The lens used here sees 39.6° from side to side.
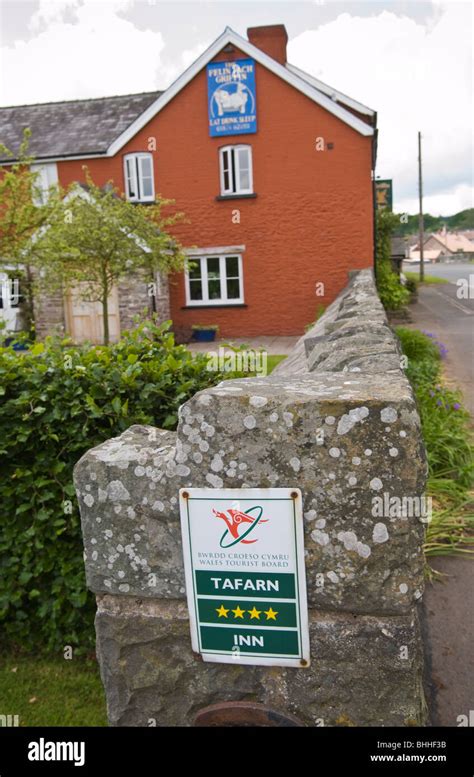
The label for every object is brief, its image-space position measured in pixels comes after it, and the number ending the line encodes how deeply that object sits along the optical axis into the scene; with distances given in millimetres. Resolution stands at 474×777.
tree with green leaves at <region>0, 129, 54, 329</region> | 14180
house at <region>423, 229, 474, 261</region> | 125625
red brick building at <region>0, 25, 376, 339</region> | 18266
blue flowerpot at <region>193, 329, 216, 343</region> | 19625
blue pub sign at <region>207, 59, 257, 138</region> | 18391
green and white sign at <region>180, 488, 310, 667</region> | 2086
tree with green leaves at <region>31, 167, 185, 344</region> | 14016
